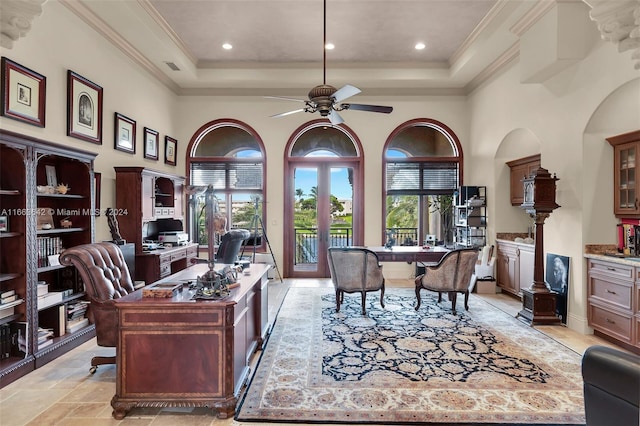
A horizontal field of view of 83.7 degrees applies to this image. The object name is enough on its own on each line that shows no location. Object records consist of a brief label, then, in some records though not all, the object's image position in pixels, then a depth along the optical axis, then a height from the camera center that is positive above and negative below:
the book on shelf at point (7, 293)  3.01 -0.65
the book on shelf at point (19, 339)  3.13 -1.07
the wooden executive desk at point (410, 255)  5.75 -0.61
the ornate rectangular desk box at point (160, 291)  2.56 -0.54
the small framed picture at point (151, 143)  6.08 +1.31
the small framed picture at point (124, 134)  5.16 +1.26
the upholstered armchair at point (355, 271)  4.91 -0.75
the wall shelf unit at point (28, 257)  3.10 -0.37
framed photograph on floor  4.52 -0.80
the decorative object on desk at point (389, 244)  6.07 -0.46
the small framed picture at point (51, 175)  3.90 +0.47
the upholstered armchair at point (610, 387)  1.48 -0.75
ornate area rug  2.55 -1.38
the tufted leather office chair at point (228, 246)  5.55 -0.45
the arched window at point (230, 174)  7.59 +0.93
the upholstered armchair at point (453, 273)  4.90 -0.78
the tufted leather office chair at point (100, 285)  2.98 -0.60
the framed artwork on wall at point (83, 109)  4.17 +1.35
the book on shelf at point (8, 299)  3.00 -0.70
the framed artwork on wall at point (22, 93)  3.30 +1.22
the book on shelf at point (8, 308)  3.00 -0.78
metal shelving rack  6.62 +0.06
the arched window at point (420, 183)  7.62 +0.73
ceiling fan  4.01 +1.36
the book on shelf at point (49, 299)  3.41 -0.80
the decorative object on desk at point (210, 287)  2.57 -0.52
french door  7.61 +0.09
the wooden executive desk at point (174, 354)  2.44 -0.94
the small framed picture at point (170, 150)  6.91 +1.34
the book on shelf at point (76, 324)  3.81 -1.17
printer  5.94 -0.34
